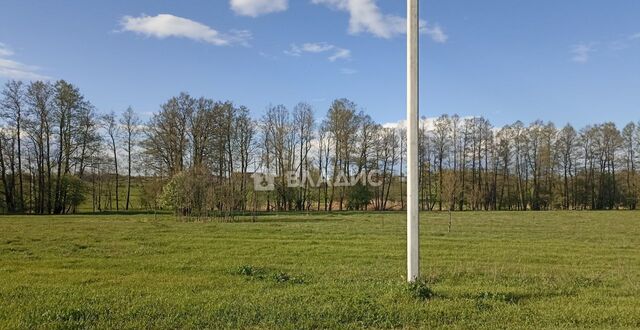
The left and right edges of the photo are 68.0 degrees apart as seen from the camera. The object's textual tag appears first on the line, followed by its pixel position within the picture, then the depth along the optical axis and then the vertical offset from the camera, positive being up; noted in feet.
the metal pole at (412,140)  25.59 +2.40
